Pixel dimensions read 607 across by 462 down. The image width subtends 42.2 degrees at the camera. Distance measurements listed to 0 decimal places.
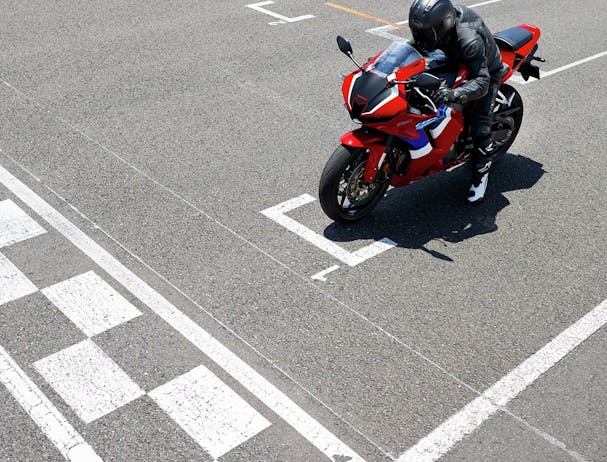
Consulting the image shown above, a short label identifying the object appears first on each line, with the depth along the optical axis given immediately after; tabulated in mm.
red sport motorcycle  6406
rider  6516
